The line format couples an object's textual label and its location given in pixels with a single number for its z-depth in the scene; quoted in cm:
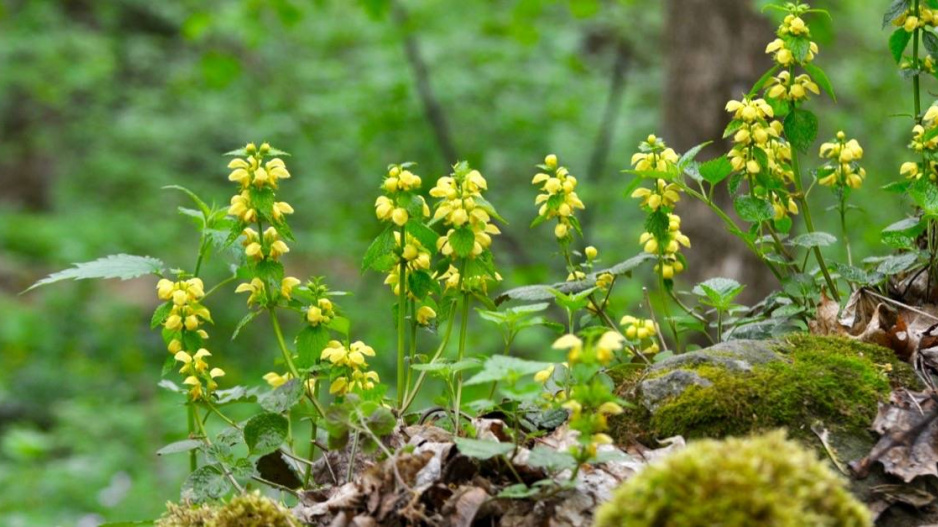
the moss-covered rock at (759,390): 150
